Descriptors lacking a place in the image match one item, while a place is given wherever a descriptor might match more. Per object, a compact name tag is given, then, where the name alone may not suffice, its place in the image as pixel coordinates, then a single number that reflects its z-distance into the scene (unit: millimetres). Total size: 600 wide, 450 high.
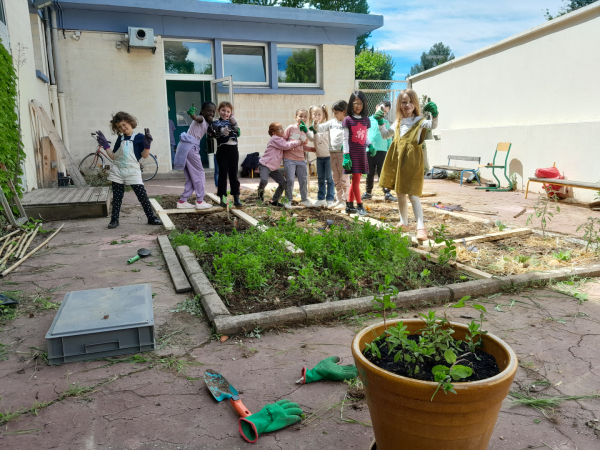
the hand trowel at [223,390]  2223
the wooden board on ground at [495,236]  5410
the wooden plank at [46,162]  9676
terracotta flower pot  1560
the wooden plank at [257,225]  4741
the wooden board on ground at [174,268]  3955
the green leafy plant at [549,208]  5905
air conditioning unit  12336
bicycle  12508
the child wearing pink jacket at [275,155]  8062
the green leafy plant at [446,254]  4191
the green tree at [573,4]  36391
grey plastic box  2703
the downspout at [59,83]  11775
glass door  16159
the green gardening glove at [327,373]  2543
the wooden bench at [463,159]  11937
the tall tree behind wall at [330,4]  34969
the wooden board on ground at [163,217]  6410
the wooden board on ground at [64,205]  6949
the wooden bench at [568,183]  7820
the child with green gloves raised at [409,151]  5352
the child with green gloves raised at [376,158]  9112
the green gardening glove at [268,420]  2072
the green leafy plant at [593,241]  4951
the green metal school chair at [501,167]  11289
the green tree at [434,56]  62812
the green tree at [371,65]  35281
